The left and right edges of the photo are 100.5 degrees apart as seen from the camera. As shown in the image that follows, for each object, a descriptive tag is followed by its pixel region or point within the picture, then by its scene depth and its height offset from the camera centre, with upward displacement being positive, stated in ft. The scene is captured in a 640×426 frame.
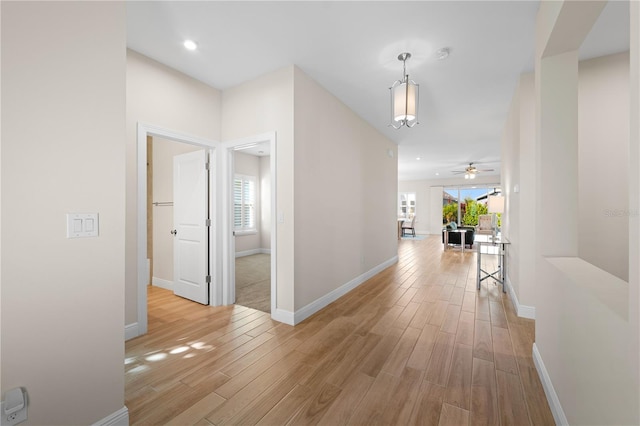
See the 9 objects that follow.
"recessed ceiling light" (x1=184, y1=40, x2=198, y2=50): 8.09 +5.19
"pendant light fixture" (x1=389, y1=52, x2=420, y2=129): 8.47 +3.57
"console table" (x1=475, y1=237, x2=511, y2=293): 13.48 -2.21
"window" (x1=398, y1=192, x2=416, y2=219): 41.93 +1.22
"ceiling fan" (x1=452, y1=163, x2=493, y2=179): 27.14 +4.30
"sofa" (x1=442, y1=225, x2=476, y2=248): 26.27 -2.45
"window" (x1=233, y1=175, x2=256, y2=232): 23.47 +0.86
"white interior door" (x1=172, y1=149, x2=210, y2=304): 11.27 -0.61
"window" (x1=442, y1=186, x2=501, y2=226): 37.47 +1.35
